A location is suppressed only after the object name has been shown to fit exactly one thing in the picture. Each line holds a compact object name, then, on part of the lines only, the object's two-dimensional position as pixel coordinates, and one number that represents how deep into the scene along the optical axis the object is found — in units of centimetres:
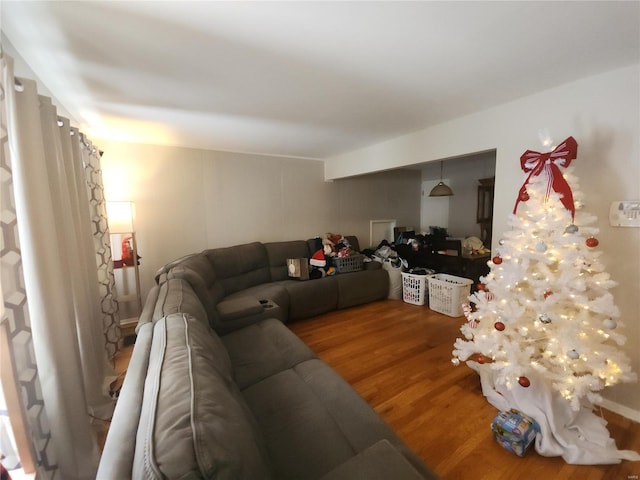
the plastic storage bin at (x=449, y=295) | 311
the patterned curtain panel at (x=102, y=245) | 213
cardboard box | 344
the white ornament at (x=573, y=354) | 139
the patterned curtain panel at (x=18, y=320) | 101
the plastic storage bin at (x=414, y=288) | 350
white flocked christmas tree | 142
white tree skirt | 137
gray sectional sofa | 61
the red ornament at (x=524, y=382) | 148
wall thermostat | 157
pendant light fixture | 410
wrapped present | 141
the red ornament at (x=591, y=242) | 140
